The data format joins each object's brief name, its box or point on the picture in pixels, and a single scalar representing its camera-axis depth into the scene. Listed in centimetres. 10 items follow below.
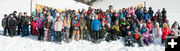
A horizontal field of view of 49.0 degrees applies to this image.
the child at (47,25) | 965
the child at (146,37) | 897
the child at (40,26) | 988
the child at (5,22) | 1033
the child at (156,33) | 986
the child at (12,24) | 1020
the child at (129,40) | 885
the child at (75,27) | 979
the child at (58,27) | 939
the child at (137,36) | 902
